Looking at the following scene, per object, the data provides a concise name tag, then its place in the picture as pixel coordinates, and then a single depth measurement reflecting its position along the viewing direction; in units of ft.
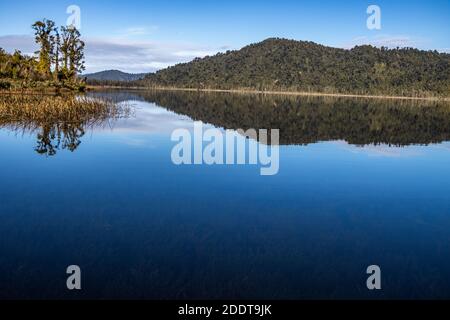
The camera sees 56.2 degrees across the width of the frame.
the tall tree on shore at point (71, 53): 261.65
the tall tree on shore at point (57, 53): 254.35
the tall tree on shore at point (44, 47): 239.91
